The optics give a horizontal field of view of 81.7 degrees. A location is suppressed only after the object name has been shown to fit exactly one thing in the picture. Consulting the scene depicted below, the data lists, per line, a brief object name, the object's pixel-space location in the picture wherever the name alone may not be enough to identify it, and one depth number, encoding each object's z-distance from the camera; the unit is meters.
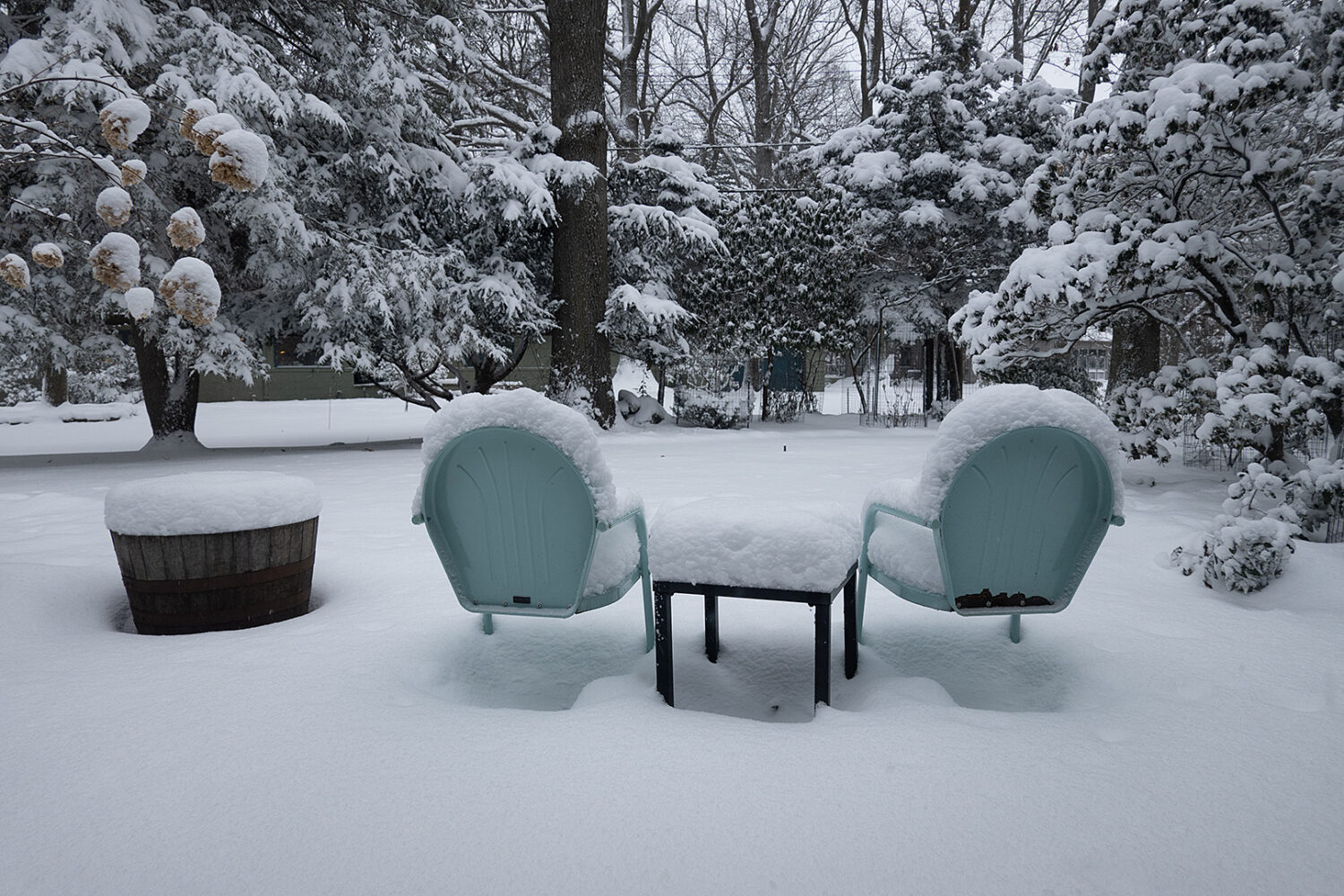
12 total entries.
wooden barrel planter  3.11
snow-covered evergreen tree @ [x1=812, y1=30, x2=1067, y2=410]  13.44
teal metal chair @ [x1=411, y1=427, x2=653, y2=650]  2.61
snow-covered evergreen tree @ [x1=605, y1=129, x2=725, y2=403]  12.28
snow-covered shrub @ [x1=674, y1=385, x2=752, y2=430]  13.45
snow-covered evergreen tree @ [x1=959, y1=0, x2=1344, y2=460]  4.88
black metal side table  2.37
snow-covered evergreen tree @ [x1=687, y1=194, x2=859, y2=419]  14.34
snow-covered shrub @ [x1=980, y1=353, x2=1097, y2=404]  12.98
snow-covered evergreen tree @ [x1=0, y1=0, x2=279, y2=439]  7.73
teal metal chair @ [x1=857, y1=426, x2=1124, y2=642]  2.54
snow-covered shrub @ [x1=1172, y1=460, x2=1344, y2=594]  3.69
